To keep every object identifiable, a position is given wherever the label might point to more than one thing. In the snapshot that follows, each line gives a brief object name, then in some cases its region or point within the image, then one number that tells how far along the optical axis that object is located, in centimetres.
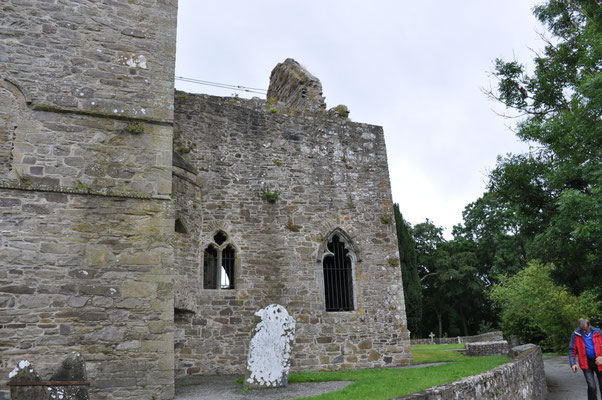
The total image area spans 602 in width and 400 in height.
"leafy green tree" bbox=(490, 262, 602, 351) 1666
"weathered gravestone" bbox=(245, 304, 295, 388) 751
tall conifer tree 2784
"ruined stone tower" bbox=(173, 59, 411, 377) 995
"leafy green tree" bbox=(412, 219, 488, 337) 3704
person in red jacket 701
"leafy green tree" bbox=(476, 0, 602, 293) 990
